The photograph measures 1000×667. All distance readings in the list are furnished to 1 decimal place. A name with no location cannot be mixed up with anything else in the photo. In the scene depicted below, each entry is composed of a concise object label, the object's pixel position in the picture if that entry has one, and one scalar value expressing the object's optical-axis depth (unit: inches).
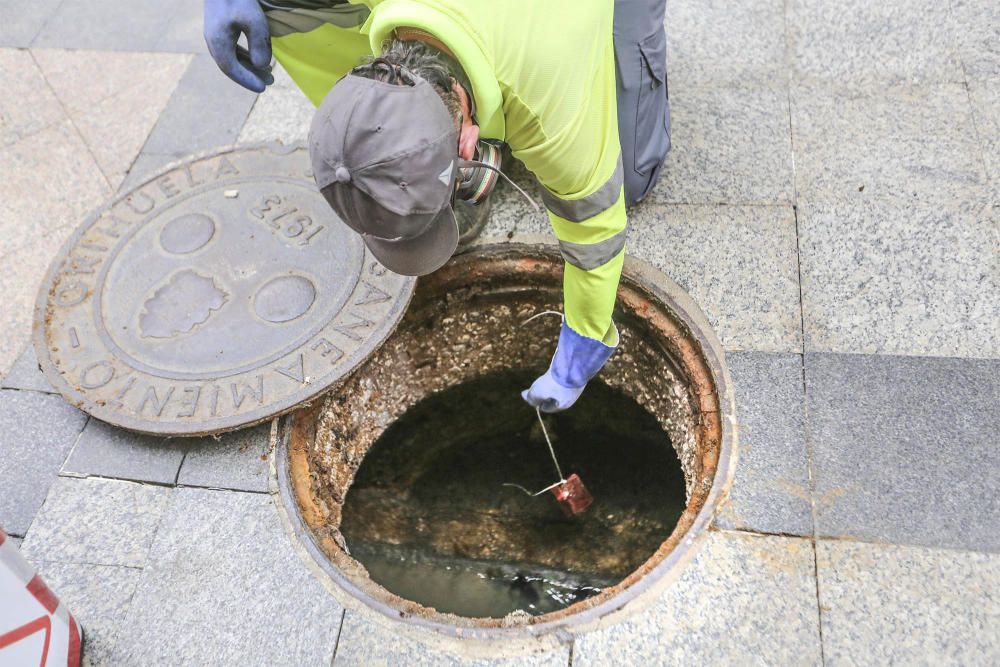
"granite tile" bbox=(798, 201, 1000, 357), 107.3
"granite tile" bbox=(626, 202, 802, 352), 110.4
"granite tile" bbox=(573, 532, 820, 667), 88.0
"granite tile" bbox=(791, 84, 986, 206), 121.9
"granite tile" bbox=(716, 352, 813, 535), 96.0
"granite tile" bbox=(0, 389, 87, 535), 108.1
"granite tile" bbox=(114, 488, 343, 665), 93.5
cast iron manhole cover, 111.1
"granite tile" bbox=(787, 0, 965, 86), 137.5
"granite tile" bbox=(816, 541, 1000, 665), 85.5
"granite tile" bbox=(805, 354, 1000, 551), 93.5
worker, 76.5
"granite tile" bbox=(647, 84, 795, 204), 126.3
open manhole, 104.7
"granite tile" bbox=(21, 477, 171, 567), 102.3
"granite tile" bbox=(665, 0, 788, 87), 142.9
